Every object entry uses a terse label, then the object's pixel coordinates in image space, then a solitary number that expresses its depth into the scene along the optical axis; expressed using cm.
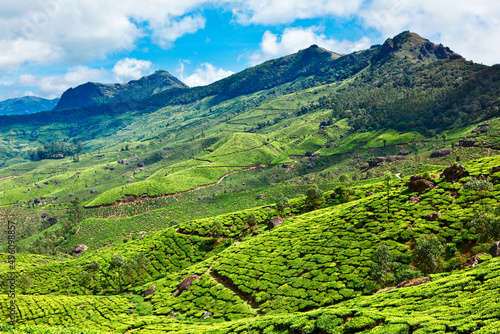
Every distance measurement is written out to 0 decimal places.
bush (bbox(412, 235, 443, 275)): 4894
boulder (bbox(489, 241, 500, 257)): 4149
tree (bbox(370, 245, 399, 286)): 5078
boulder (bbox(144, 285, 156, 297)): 8325
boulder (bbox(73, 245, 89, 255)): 17705
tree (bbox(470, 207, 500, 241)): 4934
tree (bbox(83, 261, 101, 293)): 10069
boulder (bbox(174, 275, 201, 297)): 7610
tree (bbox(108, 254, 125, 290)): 9406
